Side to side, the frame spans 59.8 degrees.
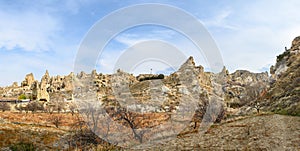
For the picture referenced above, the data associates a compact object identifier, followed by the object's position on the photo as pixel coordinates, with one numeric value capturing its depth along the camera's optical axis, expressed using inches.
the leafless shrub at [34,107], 3357.3
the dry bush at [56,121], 1985.0
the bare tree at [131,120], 1050.8
